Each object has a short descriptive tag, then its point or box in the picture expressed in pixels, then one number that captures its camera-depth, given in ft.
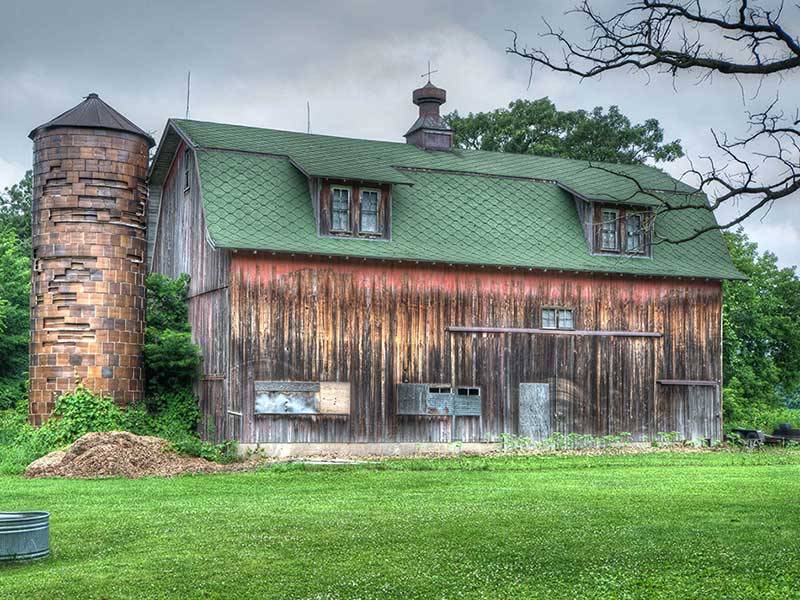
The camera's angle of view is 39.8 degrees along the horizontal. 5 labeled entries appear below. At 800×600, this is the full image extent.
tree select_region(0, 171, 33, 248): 192.85
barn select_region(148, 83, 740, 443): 96.73
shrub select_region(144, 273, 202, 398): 101.71
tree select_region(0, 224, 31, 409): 120.57
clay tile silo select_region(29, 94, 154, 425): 97.09
